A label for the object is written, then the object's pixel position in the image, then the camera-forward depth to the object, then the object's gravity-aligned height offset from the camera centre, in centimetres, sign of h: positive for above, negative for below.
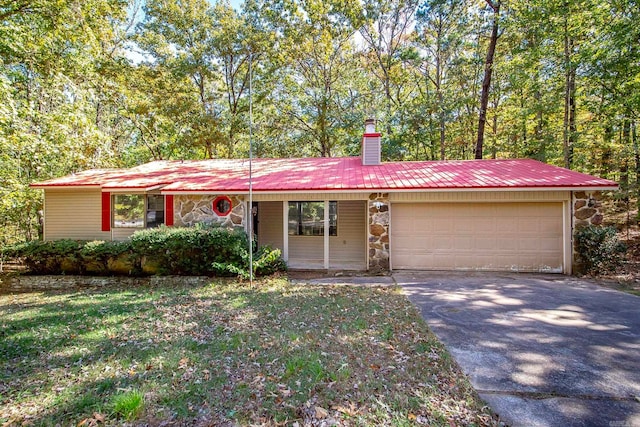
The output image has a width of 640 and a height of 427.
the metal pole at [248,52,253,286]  671 -109
